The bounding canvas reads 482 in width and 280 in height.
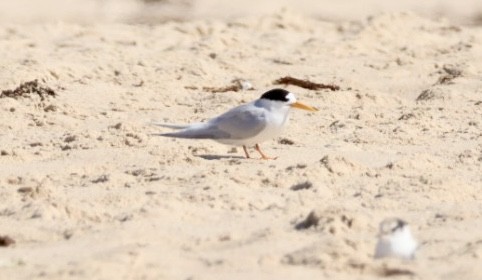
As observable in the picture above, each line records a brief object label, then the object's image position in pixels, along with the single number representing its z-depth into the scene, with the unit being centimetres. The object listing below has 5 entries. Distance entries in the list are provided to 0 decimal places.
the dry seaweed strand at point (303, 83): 1597
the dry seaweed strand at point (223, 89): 1590
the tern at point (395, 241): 855
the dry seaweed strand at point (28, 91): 1473
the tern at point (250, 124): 1216
